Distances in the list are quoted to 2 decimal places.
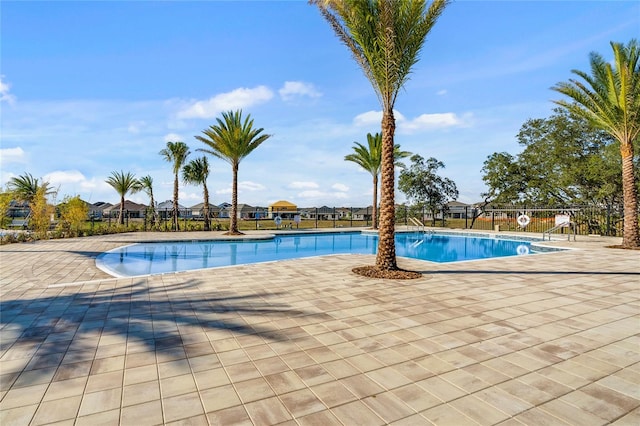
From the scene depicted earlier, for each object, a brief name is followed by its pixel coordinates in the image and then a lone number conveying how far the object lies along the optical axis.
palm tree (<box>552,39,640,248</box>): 11.46
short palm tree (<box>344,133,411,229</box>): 22.47
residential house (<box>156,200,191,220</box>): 30.34
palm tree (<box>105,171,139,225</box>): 27.22
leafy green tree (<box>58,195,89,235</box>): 16.02
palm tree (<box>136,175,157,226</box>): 25.99
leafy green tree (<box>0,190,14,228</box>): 13.56
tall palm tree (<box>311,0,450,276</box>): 7.04
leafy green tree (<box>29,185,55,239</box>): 14.37
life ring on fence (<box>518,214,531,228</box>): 18.00
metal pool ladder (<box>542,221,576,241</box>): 15.89
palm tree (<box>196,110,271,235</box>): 17.81
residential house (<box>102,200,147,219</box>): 40.62
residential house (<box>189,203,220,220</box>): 51.16
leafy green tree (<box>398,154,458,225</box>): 28.34
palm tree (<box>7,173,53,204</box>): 17.55
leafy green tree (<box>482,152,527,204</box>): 24.73
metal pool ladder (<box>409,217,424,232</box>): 22.12
